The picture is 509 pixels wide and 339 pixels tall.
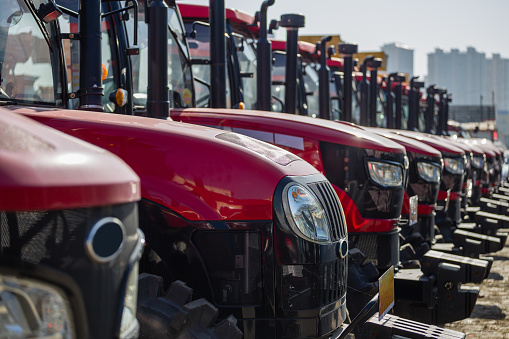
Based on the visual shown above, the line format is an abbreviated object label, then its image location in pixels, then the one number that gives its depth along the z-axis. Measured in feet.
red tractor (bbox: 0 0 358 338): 9.30
